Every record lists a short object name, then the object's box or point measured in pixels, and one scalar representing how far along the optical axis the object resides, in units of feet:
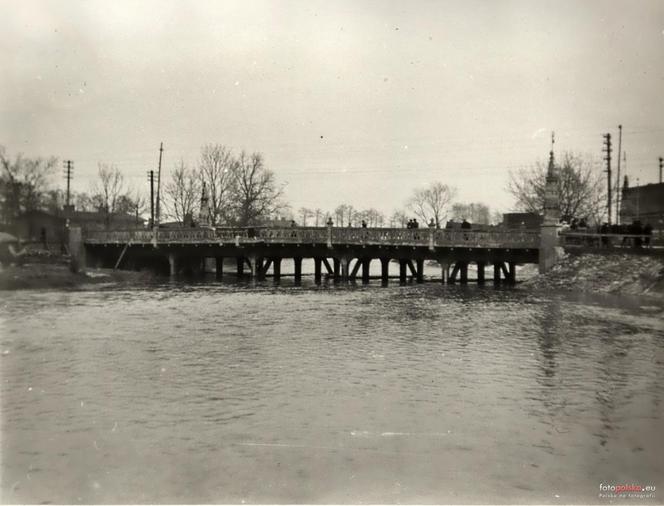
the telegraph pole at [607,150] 180.39
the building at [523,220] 179.62
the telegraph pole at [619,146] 168.37
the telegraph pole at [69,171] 224.37
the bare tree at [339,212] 528.42
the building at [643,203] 181.93
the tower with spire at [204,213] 171.42
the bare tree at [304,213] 521.74
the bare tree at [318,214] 476.05
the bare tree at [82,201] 330.75
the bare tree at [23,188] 140.97
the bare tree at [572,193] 192.44
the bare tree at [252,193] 224.94
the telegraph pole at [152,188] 207.15
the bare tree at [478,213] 466.45
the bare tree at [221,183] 224.74
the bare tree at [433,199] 369.71
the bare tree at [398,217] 426.96
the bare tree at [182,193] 235.01
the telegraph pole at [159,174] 192.77
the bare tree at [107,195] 255.29
